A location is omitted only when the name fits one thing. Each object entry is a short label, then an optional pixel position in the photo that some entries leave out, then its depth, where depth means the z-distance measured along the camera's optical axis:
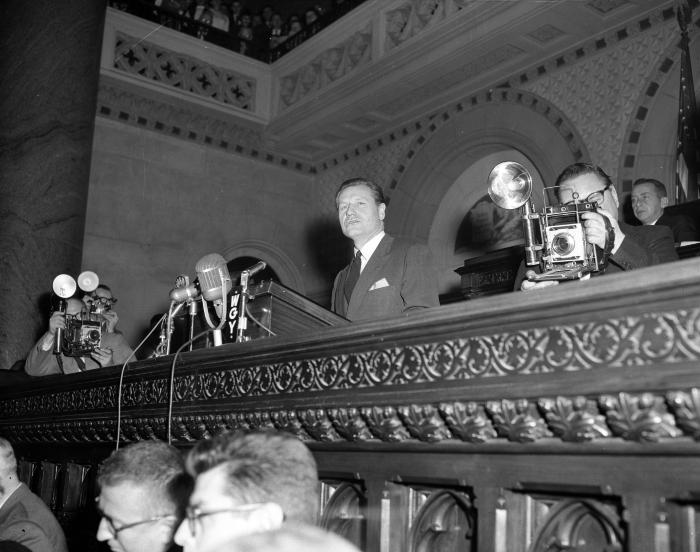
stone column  5.79
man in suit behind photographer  5.79
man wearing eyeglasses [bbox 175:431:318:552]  1.37
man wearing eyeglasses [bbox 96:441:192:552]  2.12
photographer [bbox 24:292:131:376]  4.34
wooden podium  2.76
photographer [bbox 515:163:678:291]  2.37
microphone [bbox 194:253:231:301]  2.93
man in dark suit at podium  3.16
